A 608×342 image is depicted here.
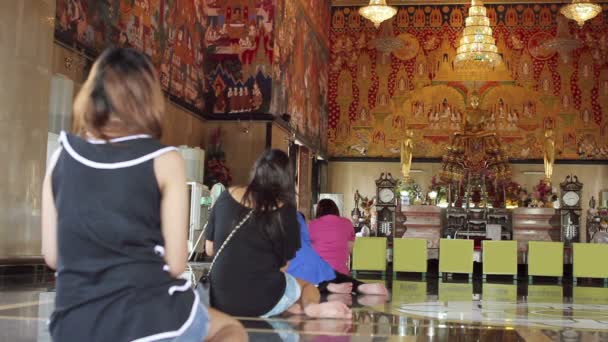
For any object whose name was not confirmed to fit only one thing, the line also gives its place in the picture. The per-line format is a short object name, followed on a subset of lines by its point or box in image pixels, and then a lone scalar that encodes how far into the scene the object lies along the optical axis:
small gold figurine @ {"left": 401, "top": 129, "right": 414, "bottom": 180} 17.41
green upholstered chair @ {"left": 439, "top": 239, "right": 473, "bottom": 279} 12.44
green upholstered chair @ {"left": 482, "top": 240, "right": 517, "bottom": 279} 12.52
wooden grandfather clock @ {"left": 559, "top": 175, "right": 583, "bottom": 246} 14.22
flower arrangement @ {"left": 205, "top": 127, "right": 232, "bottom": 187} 15.25
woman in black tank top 1.78
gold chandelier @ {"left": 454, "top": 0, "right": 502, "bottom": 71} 17.78
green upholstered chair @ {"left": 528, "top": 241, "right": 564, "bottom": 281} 12.52
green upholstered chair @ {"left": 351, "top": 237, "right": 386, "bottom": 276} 12.57
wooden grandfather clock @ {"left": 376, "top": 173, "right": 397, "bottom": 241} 14.16
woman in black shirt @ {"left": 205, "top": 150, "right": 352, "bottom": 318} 3.92
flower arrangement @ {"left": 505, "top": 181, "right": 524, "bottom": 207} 18.24
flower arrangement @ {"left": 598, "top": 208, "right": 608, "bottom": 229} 14.44
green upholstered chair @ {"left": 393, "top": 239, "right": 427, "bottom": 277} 12.59
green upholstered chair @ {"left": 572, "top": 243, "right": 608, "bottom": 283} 12.30
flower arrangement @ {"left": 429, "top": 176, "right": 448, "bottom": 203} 17.95
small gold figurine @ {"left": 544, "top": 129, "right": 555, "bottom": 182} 17.64
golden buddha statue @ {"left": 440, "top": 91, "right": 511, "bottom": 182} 18.86
